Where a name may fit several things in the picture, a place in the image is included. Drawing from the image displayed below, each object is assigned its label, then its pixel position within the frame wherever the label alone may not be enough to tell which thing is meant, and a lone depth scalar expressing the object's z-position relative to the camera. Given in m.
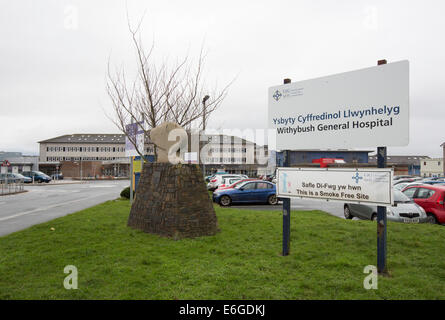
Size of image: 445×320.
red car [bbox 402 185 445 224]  9.66
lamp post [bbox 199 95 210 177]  10.64
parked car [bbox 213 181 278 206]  16.23
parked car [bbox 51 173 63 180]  59.96
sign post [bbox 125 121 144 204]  10.79
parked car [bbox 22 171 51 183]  45.82
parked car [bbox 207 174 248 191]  24.16
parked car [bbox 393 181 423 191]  14.82
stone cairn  7.00
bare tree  9.56
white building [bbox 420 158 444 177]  71.88
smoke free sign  4.69
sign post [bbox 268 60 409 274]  4.70
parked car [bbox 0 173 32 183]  43.47
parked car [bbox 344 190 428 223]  9.13
